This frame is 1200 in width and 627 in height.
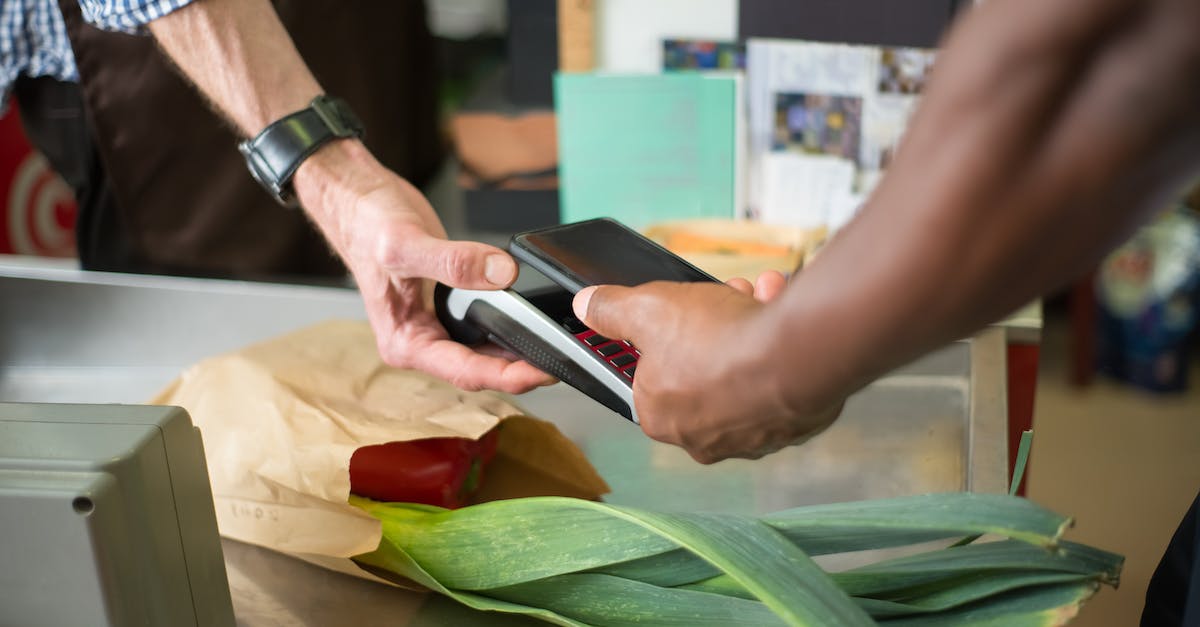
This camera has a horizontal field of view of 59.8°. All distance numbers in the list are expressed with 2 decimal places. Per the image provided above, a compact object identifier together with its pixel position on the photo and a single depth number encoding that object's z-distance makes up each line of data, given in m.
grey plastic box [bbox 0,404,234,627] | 0.48
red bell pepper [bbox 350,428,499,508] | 0.68
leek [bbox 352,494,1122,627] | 0.50
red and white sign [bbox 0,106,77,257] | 1.84
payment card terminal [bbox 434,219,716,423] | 0.64
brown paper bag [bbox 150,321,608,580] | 0.65
